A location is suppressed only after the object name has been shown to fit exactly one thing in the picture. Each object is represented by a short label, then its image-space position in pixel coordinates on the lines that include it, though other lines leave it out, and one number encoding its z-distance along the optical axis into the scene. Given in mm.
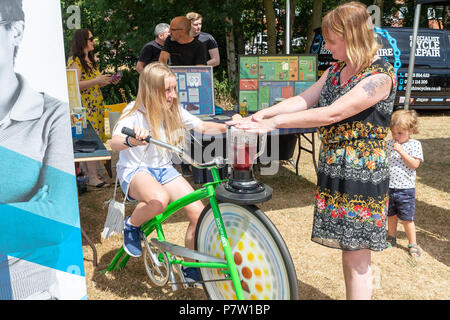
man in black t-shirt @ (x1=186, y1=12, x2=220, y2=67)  6005
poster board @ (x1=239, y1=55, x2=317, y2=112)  4914
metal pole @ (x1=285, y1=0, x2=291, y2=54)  6762
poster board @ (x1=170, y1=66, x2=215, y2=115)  4711
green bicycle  2047
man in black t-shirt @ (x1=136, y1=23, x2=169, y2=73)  6574
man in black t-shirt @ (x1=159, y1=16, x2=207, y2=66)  5500
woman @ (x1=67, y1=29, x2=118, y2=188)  5062
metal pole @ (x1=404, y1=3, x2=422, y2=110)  5805
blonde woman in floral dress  2010
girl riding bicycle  2678
